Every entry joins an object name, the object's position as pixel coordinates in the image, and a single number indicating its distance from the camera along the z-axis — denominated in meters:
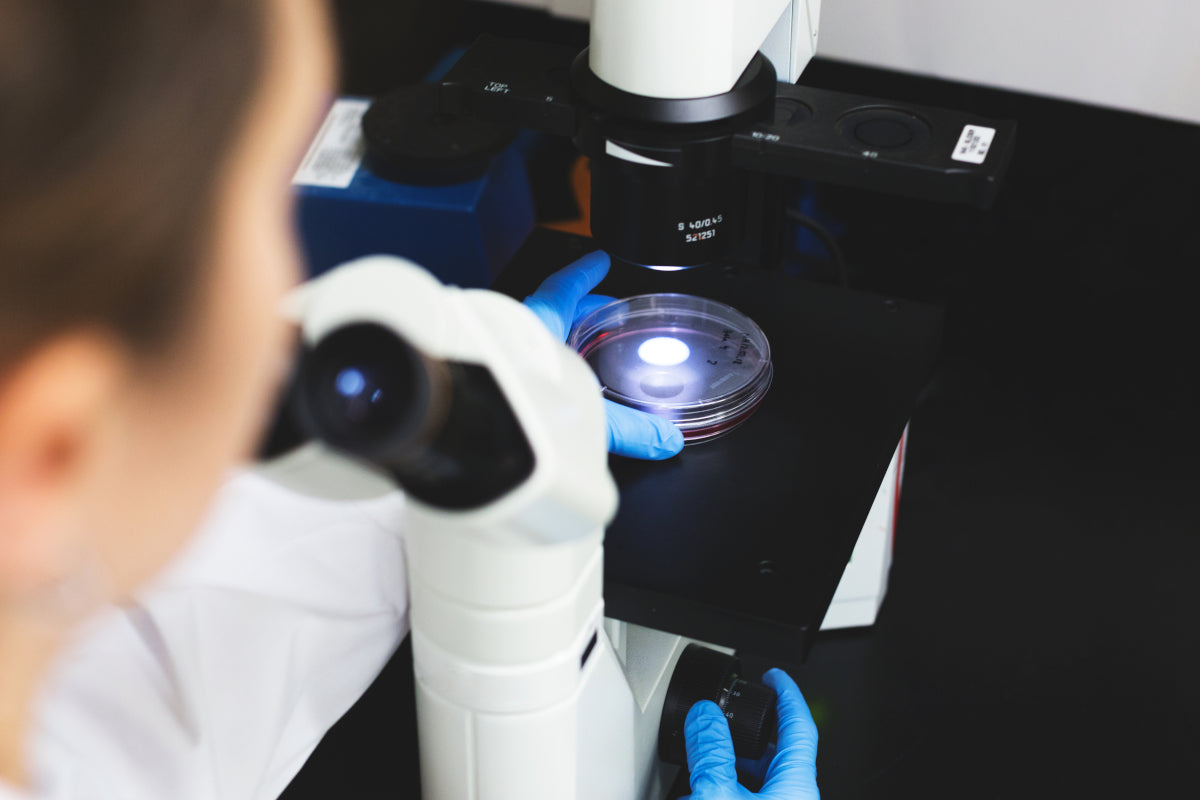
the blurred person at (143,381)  0.82
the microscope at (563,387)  0.84
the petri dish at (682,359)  1.11
